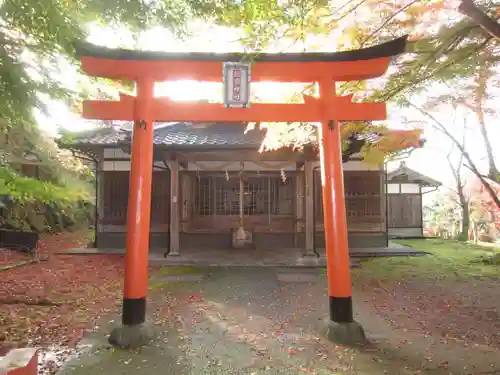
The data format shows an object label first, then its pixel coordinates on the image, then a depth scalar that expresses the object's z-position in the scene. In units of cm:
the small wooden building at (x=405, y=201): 1798
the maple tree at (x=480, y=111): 787
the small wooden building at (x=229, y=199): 1202
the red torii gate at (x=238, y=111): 468
